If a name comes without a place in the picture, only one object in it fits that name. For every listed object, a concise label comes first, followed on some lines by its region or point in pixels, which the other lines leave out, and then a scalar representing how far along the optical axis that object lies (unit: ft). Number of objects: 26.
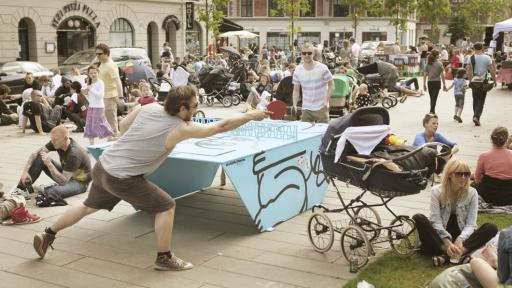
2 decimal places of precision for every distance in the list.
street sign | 123.24
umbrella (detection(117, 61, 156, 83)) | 67.26
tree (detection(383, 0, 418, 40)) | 141.28
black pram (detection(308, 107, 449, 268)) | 17.44
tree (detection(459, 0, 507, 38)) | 229.66
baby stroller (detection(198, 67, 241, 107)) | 62.75
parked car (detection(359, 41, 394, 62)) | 124.08
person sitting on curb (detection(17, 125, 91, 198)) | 25.50
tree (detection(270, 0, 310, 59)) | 127.83
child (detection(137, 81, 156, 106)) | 38.31
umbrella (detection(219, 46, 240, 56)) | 80.82
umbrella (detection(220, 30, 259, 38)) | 128.72
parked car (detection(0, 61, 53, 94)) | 64.13
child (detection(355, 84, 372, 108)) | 54.75
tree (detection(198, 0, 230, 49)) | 120.88
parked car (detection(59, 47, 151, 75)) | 77.25
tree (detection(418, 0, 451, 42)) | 149.78
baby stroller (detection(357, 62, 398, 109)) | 60.23
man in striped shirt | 29.50
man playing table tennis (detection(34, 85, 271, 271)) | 17.29
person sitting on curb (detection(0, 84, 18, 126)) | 51.24
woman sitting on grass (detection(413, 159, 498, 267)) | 17.87
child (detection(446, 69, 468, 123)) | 49.78
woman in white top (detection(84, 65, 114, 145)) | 37.19
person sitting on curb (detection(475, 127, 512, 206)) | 23.93
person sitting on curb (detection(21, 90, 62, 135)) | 46.01
